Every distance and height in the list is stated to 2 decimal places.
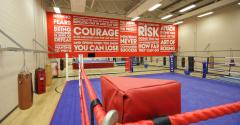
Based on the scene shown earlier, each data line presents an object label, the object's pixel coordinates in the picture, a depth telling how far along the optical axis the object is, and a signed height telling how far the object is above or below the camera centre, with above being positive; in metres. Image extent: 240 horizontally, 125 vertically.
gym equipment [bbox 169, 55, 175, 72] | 8.51 -0.19
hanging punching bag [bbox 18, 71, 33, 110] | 3.01 -0.65
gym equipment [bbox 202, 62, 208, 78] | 6.29 -0.39
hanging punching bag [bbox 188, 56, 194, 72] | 7.44 -0.20
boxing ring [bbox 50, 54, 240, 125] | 0.53 -0.95
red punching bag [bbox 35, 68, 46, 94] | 4.24 -0.62
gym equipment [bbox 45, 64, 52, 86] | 5.40 -0.57
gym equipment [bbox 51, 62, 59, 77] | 6.98 -0.43
